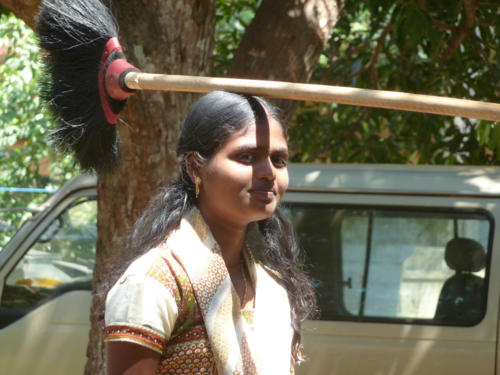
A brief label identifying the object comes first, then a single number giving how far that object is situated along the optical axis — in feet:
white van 26.30
